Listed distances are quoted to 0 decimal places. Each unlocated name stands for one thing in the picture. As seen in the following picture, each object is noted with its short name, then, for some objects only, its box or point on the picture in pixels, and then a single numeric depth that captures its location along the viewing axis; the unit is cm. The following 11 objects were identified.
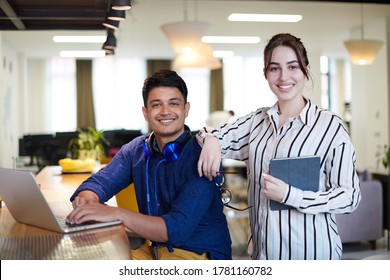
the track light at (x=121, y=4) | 203
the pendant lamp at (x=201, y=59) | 282
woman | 156
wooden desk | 127
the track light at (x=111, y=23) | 215
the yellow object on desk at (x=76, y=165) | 254
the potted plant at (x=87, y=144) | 254
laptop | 136
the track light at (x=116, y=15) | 208
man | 169
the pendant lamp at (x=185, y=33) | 367
